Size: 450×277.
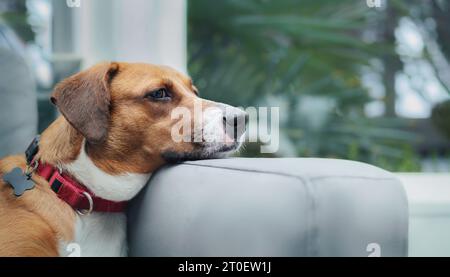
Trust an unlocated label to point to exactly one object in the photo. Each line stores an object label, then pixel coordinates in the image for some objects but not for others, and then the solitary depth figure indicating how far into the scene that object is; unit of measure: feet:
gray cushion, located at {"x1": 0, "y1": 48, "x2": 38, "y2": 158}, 4.61
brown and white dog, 4.12
